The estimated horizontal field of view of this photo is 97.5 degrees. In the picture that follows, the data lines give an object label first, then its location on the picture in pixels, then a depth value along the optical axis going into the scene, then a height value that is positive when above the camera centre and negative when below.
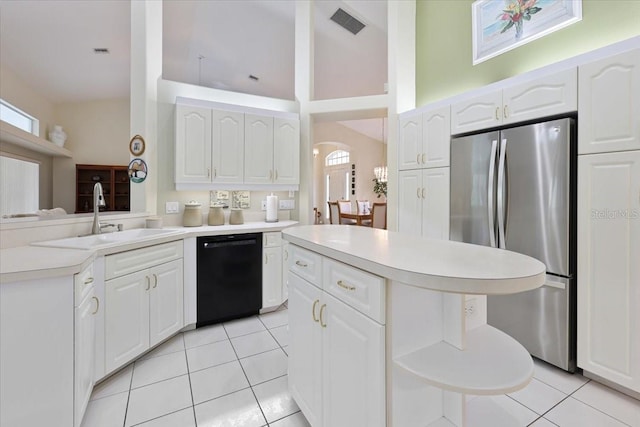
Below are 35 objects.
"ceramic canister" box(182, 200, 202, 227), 2.91 -0.02
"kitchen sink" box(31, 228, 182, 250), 1.74 -0.19
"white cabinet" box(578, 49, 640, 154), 1.59 +0.65
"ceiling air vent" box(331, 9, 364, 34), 3.69 +2.61
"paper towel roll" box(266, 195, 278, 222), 3.28 +0.07
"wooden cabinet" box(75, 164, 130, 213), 5.88 +0.60
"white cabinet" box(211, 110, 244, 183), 2.96 +0.72
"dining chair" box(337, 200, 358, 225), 6.68 +0.08
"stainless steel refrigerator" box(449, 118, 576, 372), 1.86 -0.02
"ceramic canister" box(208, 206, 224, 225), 3.05 -0.03
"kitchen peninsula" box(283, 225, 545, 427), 0.86 -0.46
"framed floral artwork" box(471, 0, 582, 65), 2.21 +1.68
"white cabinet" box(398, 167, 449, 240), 2.65 +0.11
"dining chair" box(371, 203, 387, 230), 5.76 -0.06
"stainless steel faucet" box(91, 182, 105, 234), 2.13 +0.06
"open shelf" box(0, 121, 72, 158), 3.42 +1.07
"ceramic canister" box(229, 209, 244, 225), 3.17 -0.04
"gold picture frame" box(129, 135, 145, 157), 2.76 +0.67
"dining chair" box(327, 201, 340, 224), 6.99 +0.01
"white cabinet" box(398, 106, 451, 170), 2.62 +0.74
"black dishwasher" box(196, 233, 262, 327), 2.55 -0.60
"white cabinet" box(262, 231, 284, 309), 2.86 -0.59
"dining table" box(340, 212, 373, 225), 6.23 -0.09
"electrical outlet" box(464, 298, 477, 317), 1.18 -0.40
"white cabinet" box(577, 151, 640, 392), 1.60 -0.32
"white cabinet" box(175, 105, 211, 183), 2.80 +0.70
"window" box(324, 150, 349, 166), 9.04 +1.86
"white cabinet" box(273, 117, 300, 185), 3.29 +0.74
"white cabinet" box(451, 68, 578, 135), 1.85 +0.82
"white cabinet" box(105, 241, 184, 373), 1.79 -0.63
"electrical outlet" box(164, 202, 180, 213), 2.95 +0.06
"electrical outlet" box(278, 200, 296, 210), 3.51 +0.11
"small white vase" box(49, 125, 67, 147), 5.29 +1.48
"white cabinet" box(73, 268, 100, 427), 1.31 -0.66
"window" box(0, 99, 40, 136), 3.90 +1.47
